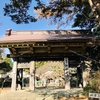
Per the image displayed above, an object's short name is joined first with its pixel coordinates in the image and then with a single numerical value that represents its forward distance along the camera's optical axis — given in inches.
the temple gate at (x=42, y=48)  233.5
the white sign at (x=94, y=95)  114.0
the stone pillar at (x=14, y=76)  253.5
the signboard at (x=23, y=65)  261.3
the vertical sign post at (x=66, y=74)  245.3
